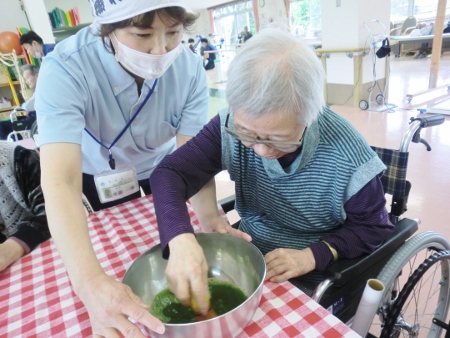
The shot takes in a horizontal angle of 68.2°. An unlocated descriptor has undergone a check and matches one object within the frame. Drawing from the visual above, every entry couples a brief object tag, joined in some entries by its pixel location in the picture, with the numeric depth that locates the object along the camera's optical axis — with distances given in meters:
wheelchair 0.79
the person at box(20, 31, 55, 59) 3.57
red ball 3.88
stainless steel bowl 0.70
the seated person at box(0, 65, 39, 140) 3.20
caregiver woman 0.65
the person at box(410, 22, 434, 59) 7.24
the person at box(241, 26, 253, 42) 10.88
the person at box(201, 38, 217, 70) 10.22
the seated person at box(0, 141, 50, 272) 1.12
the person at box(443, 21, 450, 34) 7.46
